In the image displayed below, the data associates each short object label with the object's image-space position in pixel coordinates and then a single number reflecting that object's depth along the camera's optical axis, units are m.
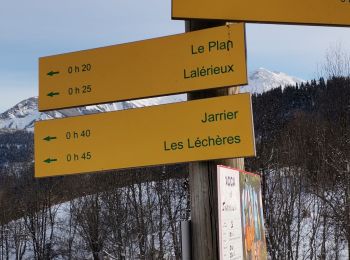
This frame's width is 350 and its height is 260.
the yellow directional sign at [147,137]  2.95
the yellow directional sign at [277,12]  3.22
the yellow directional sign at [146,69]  3.09
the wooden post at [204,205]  3.12
